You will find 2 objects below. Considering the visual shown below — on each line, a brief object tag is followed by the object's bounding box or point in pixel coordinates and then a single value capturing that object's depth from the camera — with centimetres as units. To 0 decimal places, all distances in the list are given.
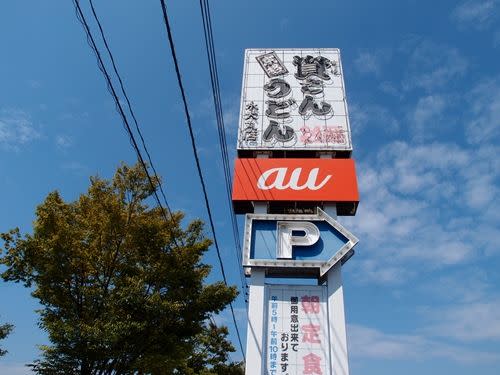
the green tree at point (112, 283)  1098
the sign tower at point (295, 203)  1175
